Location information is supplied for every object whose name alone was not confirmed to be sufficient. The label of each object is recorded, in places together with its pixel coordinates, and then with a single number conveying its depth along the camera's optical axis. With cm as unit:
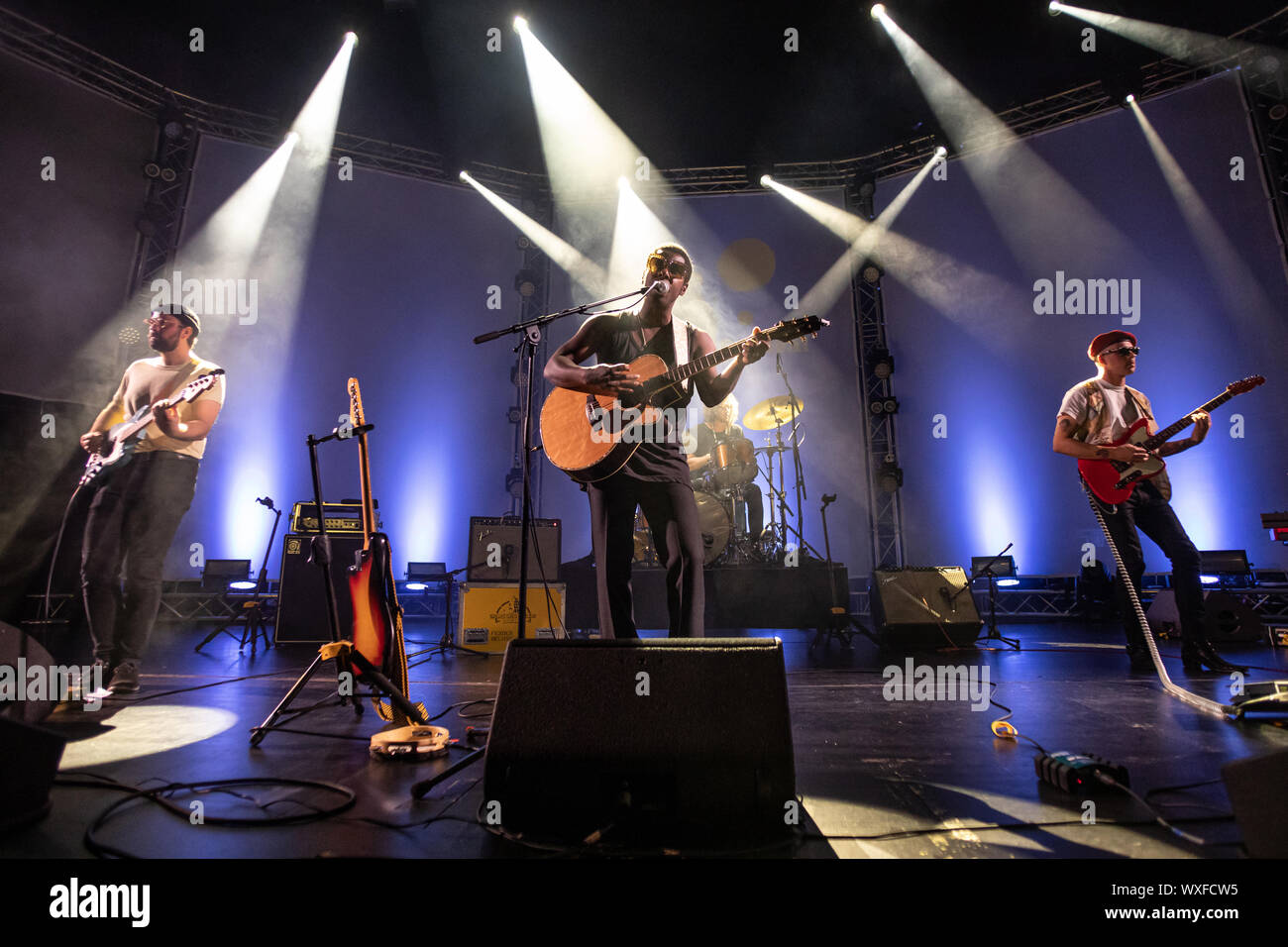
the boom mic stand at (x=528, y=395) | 265
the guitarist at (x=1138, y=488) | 420
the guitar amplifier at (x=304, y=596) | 621
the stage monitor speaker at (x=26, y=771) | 154
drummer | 773
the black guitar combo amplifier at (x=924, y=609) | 577
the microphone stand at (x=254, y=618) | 624
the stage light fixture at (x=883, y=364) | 965
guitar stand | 256
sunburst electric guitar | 285
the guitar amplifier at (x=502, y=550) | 627
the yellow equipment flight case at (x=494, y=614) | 596
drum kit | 727
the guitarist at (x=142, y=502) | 359
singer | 281
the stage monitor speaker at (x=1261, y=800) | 125
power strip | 185
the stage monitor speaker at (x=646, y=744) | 148
